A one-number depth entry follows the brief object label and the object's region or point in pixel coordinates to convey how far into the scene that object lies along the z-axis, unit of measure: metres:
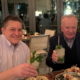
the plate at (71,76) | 1.23
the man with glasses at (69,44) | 1.79
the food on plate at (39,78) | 1.22
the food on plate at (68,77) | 1.21
